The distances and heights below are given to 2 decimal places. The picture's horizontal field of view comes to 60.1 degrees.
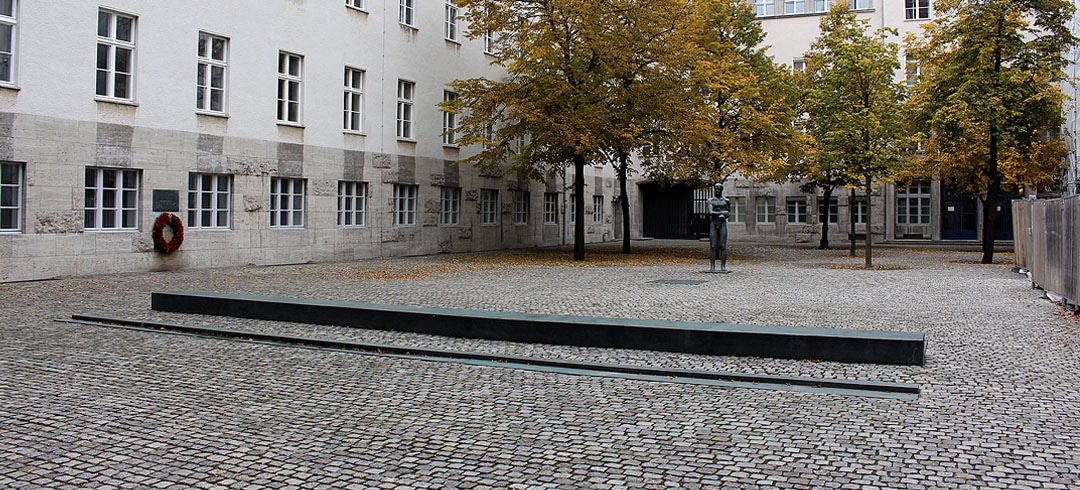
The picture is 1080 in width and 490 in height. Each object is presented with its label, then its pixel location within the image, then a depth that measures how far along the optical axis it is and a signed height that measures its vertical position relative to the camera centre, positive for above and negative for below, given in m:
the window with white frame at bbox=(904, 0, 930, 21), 45.41 +12.49
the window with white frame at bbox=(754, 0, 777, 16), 48.06 +13.30
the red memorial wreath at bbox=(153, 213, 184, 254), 21.22 +0.63
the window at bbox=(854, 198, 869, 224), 47.22 +2.76
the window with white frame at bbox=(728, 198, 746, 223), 48.50 +2.86
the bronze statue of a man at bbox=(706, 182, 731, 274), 22.55 +1.06
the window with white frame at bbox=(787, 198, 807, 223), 47.34 +2.77
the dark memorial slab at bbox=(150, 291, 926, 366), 9.38 -0.74
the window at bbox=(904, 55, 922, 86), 31.08 +7.03
